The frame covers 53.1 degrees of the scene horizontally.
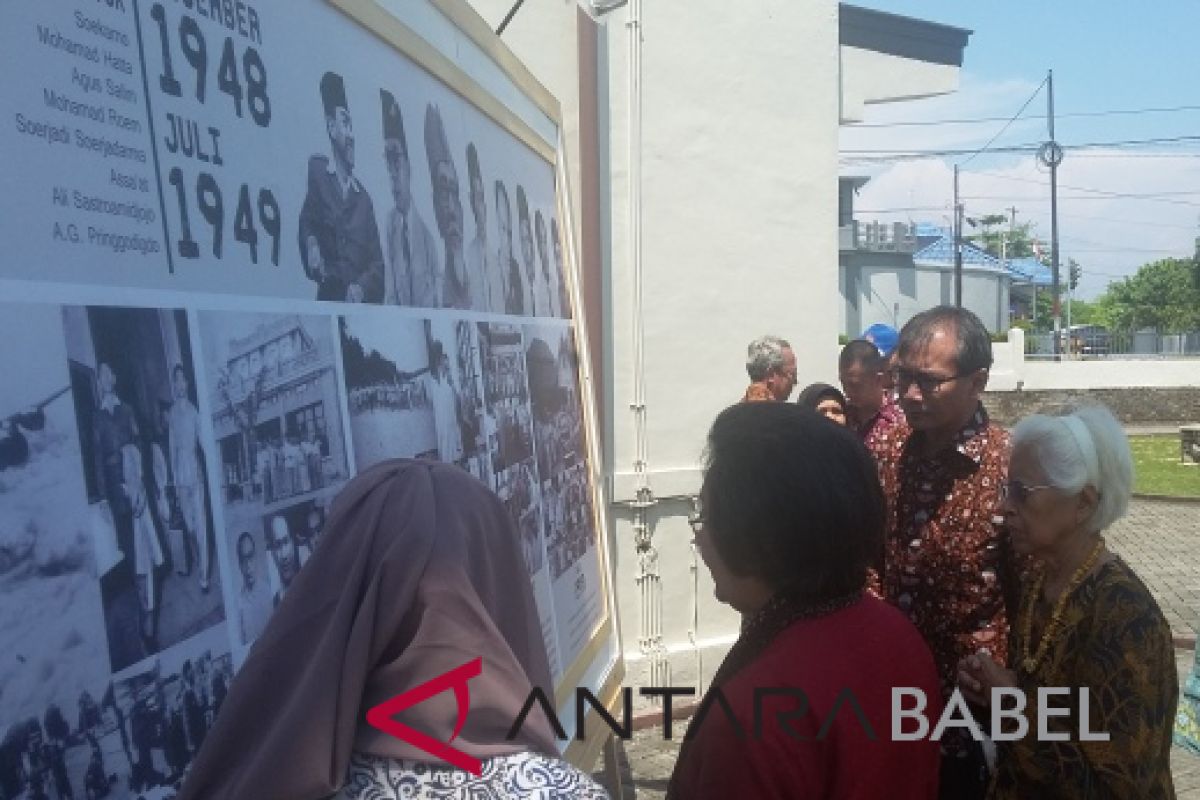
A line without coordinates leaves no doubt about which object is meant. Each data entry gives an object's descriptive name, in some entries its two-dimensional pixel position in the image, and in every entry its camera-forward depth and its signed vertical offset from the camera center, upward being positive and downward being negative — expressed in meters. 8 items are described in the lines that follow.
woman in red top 1.64 -0.50
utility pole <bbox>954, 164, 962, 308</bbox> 47.59 +2.00
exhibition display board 1.37 -0.01
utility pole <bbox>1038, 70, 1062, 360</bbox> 45.91 +2.93
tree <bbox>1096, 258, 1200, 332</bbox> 72.56 -1.74
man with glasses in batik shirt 3.02 -0.57
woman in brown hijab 1.41 -0.43
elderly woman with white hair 2.17 -0.69
